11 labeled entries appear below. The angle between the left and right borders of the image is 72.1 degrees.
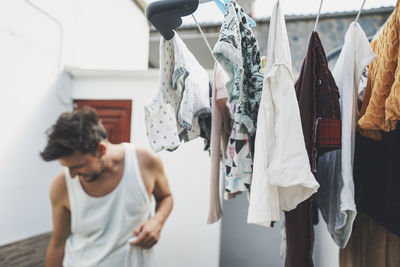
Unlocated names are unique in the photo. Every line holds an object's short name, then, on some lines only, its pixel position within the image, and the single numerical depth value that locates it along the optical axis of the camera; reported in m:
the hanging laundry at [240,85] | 0.67
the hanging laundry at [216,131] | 0.92
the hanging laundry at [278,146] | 0.62
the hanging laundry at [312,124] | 0.69
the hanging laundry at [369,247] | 0.80
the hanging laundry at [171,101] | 0.82
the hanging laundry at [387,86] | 0.57
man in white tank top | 1.21
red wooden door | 2.05
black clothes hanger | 0.70
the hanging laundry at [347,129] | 0.69
